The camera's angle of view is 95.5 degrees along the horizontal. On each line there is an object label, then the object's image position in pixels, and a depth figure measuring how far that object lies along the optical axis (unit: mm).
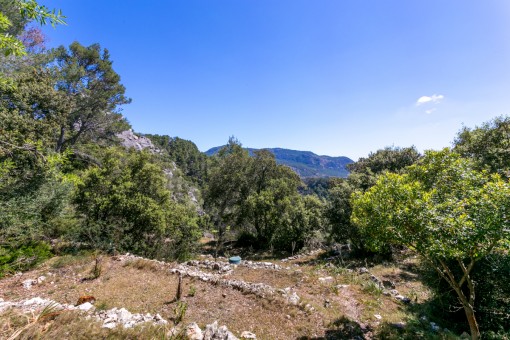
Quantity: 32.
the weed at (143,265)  11289
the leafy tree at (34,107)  15805
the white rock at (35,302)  6768
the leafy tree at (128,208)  13148
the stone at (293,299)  8188
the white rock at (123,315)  6033
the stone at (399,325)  7323
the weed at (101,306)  7258
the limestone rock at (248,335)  6426
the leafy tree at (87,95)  21070
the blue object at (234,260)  16359
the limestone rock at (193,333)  5623
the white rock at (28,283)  9071
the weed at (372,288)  9964
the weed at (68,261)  11156
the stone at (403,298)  9781
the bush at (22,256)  10148
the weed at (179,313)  7010
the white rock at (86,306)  6432
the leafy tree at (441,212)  4656
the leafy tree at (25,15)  2631
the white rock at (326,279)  11363
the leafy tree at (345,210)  18453
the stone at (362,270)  13102
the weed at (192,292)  8859
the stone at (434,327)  7194
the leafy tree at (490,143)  15969
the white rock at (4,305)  6241
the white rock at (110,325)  5389
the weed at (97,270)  10114
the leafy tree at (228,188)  25172
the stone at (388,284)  11434
